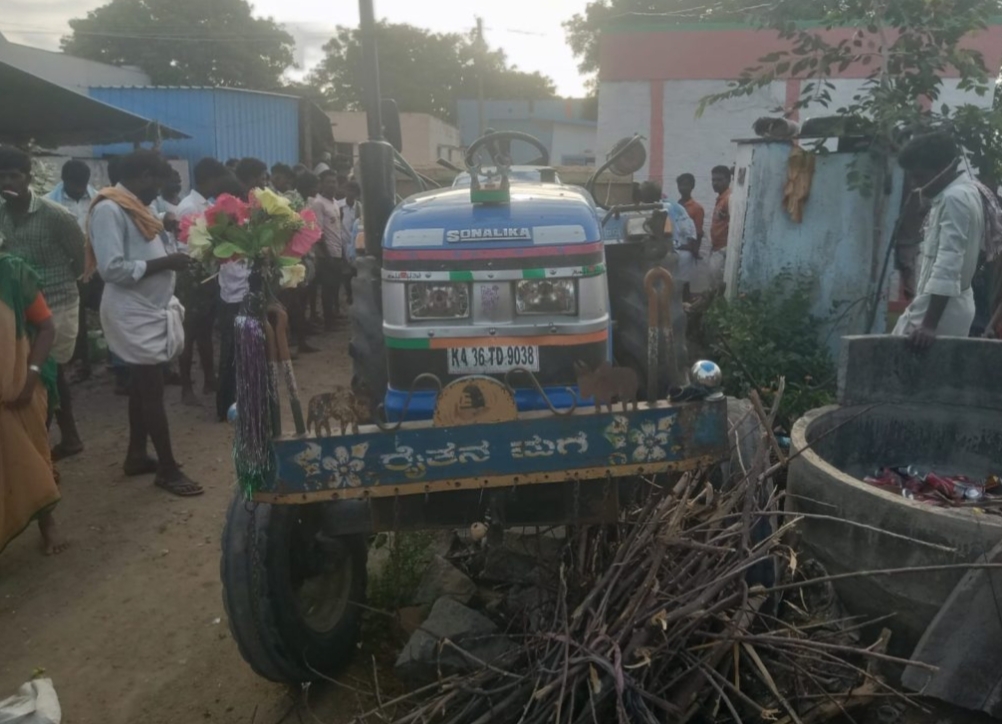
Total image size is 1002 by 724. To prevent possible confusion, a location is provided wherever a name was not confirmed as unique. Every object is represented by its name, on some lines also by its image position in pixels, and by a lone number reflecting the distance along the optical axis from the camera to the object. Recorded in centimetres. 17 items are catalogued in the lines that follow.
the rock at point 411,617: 380
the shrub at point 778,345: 627
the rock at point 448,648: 333
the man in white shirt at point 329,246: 1016
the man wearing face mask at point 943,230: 452
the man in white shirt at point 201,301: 721
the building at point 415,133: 3291
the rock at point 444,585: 395
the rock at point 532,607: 319
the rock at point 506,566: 392
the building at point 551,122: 3228
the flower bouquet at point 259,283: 301
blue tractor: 302
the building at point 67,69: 2411
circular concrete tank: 324
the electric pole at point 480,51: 3236
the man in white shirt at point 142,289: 527
